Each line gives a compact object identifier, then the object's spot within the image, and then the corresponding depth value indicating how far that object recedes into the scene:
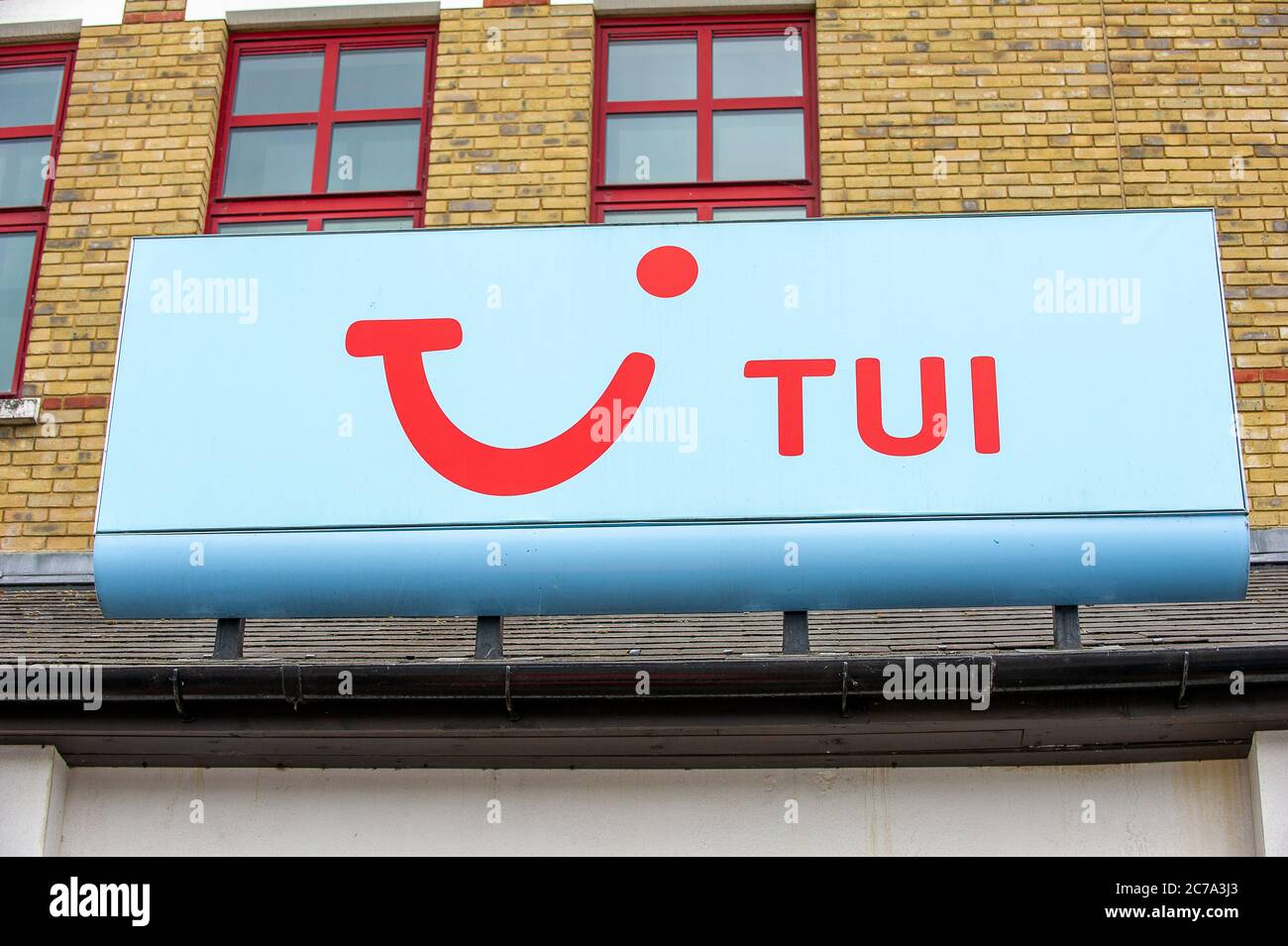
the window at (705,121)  8.49
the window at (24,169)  8.51
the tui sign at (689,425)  6.15
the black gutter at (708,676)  5.89
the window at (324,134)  8.64
